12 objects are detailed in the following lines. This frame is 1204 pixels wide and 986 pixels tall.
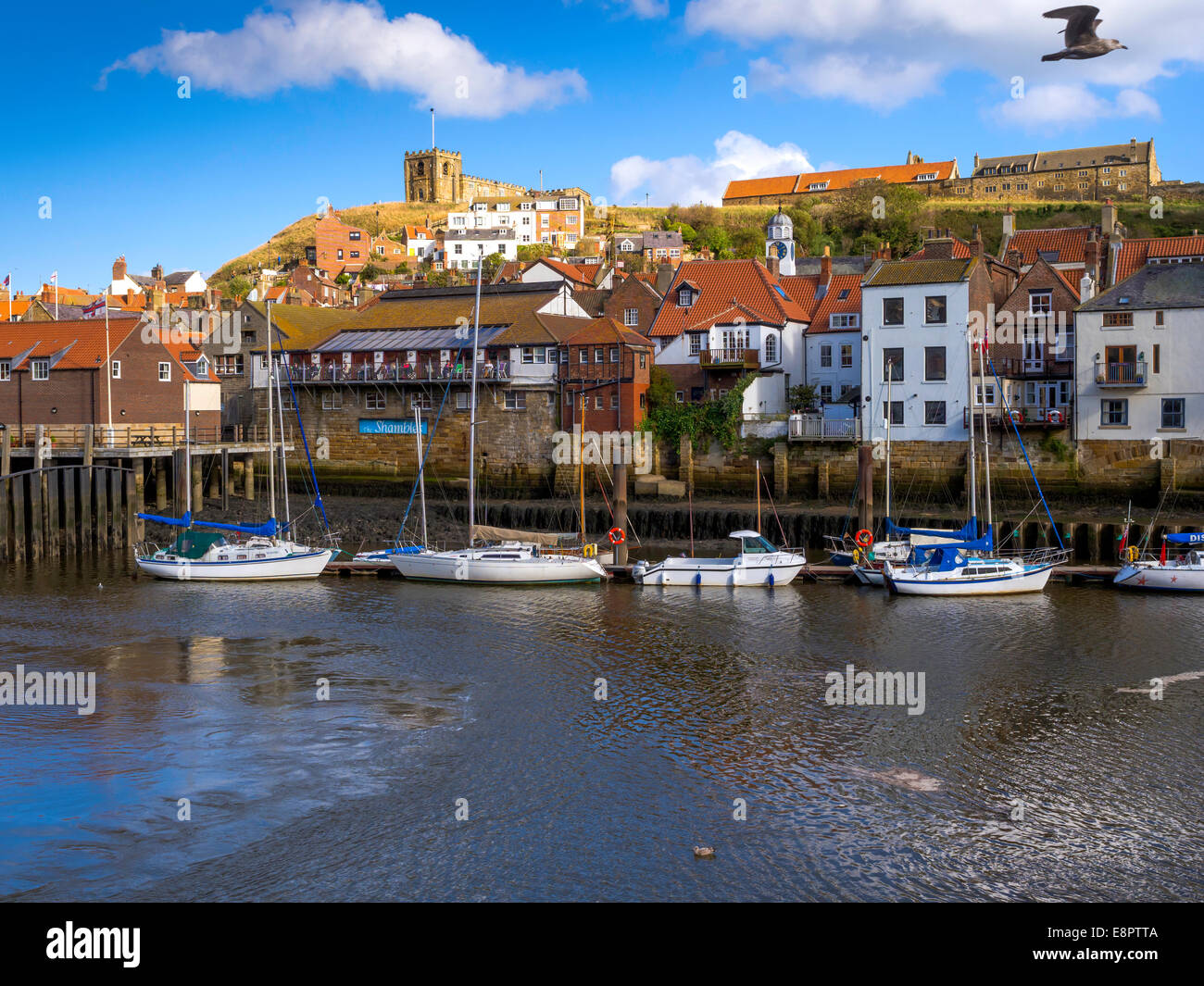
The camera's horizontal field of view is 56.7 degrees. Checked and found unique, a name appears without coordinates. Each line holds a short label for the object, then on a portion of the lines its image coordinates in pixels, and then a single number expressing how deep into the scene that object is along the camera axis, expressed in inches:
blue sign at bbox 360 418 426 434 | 2454.5
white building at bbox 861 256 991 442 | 1998.0
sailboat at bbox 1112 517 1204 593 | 1407.5
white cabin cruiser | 1492.4
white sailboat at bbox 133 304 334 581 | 1550.2
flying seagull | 669.9
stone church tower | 6481.3
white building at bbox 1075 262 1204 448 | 1823.3
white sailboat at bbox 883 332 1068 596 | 1421.0
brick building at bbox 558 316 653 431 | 2210.9
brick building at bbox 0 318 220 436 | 2140.7
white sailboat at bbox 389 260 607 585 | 1515.7
